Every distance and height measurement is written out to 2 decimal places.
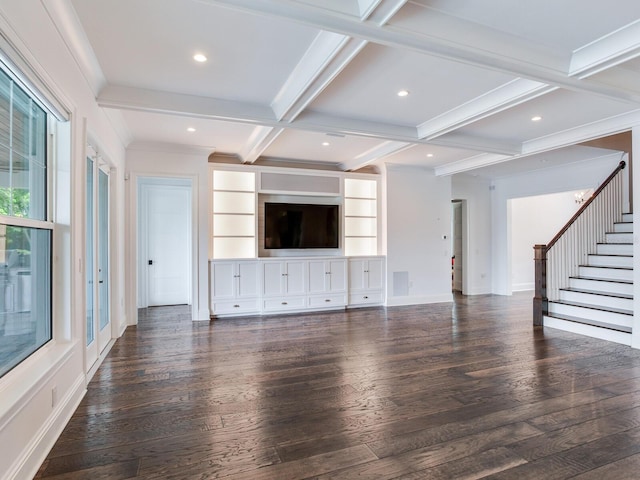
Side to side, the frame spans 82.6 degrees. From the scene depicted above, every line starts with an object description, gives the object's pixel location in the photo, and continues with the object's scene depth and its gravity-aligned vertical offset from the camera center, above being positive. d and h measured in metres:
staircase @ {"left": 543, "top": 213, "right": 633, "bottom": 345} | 4.70 -0.80
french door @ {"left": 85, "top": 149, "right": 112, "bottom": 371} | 3.49 -0.16
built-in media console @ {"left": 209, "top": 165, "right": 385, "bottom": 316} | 6.07 -0.01
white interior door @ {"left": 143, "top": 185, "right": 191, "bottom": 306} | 6.82 -0.05
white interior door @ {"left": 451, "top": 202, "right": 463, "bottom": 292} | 9.00 -0.13
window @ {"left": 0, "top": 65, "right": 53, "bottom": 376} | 1.98 +0.09
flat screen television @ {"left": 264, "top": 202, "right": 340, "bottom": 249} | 6.41 +0.27
